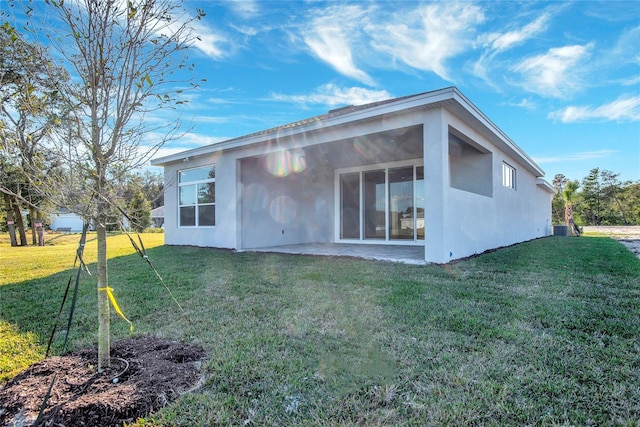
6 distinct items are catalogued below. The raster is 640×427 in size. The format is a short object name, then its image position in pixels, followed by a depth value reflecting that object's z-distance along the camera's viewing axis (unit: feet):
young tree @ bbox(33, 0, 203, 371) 6.64
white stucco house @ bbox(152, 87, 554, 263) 20.89
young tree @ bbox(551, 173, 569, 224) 103.03
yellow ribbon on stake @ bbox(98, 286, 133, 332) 6.44
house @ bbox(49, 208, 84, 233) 106.30
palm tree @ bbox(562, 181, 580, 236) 65.68
